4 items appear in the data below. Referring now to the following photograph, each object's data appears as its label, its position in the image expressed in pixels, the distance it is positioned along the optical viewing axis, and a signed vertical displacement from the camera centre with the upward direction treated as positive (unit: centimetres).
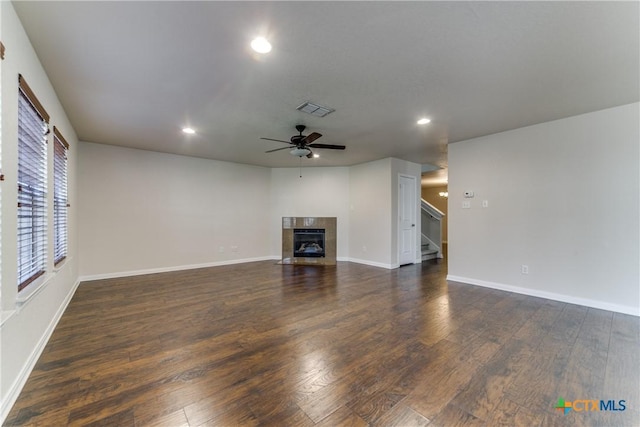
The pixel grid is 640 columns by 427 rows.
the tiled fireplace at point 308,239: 640 -67
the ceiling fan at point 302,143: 362 +104
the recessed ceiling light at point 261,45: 190 +130
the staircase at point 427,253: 691 -112
